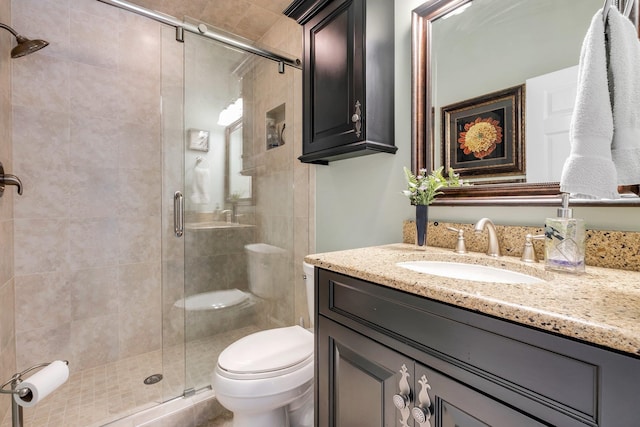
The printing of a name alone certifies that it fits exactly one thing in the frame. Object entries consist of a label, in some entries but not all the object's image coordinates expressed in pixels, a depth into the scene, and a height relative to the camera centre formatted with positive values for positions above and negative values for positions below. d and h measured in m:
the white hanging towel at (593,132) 0.58 +0.16
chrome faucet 0.98 -0.08
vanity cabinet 0.43 -0.31
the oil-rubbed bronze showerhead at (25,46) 1.46 +0.86
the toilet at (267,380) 1.16 -0.69
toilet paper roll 0.91 -0.55
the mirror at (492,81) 0.92 +0.48
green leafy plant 1.11 +0.10
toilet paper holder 0.90 -0.58
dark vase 1.15 -0.05
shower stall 1.70 +0.07
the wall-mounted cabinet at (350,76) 1.26 +0.63
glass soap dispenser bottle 0.75 -0.09
